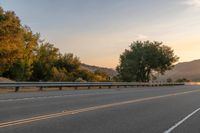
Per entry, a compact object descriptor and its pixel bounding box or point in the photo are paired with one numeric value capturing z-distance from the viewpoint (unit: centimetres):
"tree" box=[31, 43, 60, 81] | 3712
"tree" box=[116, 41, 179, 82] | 3895
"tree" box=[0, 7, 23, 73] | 2152
